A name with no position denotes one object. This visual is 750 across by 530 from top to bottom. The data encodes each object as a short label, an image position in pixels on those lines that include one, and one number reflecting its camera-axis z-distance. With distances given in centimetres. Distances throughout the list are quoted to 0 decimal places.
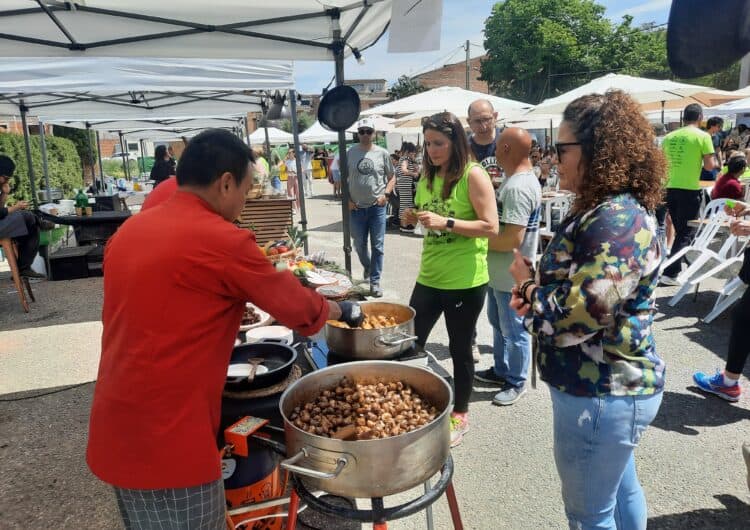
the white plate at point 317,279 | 304
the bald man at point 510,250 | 329
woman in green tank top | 277
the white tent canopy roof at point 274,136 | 1934
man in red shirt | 139
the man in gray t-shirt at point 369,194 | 618
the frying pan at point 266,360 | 193
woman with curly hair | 148
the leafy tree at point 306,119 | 5714
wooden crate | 542
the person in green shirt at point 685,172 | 624
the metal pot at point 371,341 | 205
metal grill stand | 147
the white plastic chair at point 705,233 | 573
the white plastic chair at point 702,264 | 539
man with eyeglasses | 436
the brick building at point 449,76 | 6062
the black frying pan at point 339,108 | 432
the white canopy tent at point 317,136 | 2014
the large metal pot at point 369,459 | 138
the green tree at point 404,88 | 4645
